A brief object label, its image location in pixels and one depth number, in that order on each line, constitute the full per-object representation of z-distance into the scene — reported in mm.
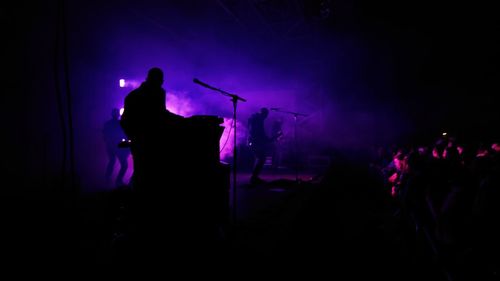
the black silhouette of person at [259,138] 7422
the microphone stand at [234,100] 3136
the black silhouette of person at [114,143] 6730
